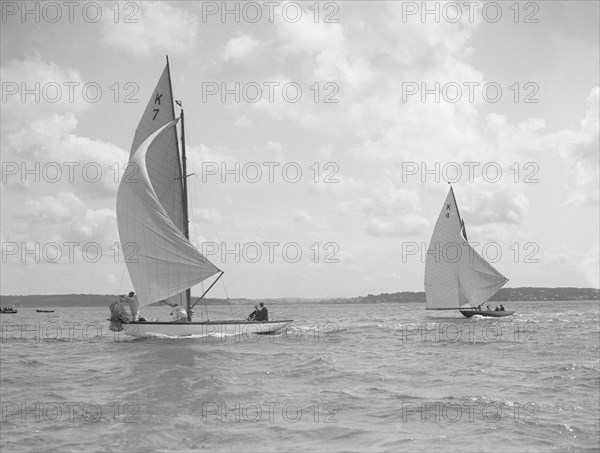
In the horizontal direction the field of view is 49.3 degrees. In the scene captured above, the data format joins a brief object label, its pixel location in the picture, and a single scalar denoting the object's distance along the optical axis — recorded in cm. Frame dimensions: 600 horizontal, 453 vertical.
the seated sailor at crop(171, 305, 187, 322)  3178
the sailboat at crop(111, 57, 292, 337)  3078
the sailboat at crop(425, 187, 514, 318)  5788
